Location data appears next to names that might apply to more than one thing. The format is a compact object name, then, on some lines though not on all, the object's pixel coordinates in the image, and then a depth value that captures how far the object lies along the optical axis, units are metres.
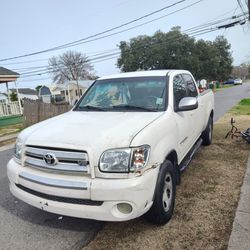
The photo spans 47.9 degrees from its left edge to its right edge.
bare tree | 69.62
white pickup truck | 2.71
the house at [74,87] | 57.26
